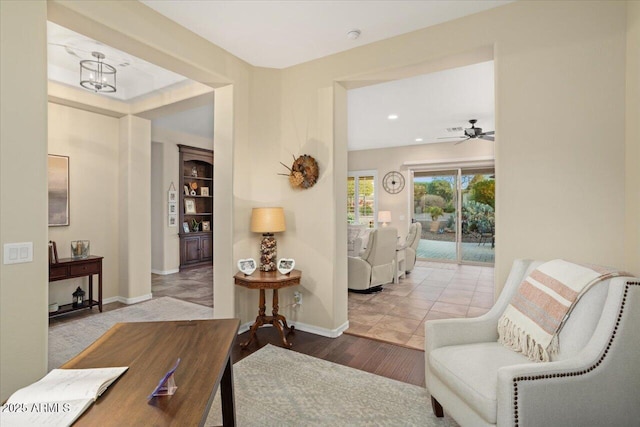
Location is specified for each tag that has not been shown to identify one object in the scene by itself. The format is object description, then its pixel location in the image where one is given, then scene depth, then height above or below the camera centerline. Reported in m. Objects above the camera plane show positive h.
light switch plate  1.75 -0.23
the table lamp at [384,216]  8.20 -0.09
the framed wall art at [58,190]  3.91 +0.27
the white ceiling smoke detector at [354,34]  2.79 +1.58
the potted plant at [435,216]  7.92 -0.08
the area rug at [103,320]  2.99 -1.28
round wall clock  8.26 +0.80
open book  0.92 -0.59
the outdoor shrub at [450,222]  7.77 -0.23
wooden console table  3.69 -0.71
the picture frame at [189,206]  7.05 +0.14
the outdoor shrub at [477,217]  7.33 -0.10
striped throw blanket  1.61 -0.50
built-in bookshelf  6.82 +0.13
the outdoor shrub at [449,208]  7.77 +0.11
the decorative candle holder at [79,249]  4.04 -0.47
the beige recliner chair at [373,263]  4.83 -0.78
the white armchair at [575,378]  1.33 -0.74
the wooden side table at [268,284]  2.94 -0.67
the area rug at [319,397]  1.94 -1.26
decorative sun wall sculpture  3.27 +0.41
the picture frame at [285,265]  3.15 -0.54
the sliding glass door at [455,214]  7.39 -0.03
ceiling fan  5.46 +1.38
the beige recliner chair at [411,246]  6.21 -0.66
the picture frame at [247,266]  3.10 -0.53
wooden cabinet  6.81 -0.82
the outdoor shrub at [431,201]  7.92 +0.29
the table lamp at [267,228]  3.16 -0.16
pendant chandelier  3.30 +1.51
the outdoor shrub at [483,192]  7.35 +0.48
